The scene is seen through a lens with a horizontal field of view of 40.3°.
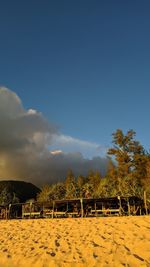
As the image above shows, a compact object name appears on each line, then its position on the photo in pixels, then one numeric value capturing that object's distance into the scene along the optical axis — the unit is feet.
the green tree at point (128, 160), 108.32
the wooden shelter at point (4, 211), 77.40
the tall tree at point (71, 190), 118.14
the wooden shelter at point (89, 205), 60.61
